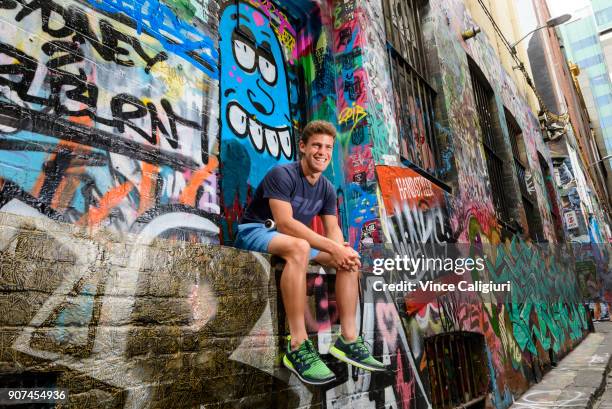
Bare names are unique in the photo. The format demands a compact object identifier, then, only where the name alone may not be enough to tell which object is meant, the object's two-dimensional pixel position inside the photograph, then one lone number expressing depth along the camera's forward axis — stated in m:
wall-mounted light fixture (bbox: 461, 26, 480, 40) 7.72
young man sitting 2.48
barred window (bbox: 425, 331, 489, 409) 4.35
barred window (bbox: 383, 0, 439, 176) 5.30
